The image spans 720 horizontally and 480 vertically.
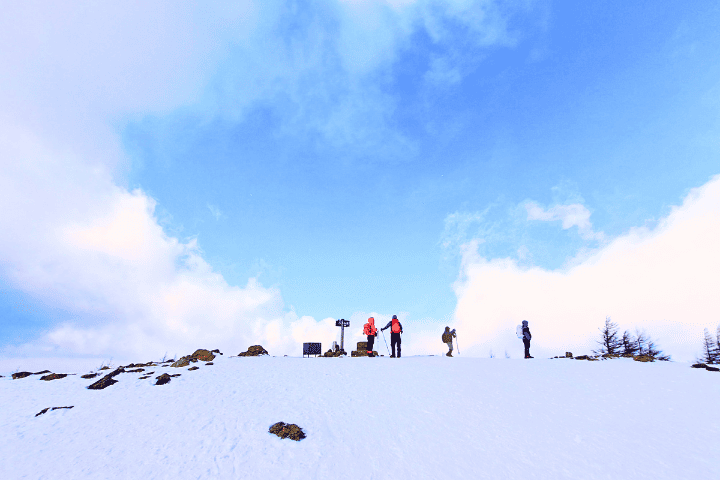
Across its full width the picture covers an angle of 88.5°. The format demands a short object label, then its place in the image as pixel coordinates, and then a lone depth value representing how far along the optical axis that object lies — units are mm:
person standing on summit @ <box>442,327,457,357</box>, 22016
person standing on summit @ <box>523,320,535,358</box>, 20625
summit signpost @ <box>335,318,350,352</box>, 26938
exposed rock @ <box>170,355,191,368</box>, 15971
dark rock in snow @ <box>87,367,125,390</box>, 12312
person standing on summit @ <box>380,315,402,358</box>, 20188
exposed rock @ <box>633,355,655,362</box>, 18500
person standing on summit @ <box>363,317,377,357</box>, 20969
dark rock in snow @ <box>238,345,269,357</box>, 19934
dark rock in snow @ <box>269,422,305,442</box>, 8709
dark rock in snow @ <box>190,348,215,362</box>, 17277
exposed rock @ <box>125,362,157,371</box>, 16038
